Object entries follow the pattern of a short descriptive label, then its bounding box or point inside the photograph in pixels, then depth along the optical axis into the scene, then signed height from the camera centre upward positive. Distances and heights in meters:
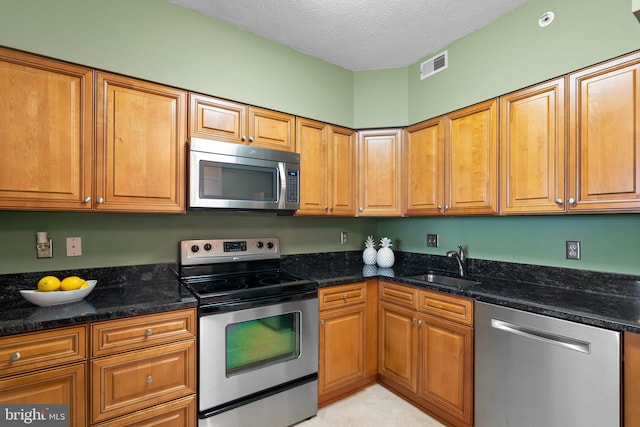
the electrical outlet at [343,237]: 3.13 -0.23
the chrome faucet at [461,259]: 2.52 -0.36
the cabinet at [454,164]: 2.16 +0.38
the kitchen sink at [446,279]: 2.41 -0.52
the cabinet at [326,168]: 2.54 +0.39
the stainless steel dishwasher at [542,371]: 1.38 -0.77
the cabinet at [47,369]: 1.31 -0.67
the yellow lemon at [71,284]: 1.58 -0.35
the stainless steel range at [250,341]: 1.77 -0.78
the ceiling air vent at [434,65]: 2.53 +1.23
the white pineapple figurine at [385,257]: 2.93 -0.40
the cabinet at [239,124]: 2.07 +0.64
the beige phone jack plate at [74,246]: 1.91 -0.19
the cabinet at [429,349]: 1.95 -0.92
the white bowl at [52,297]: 1.51 -0.40
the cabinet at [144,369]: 1.49 -0.78
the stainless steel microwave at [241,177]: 1.99 +0.26
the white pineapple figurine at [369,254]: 3.03 -0.38
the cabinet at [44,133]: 1.54 +0.41
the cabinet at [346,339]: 2.27 -0.94
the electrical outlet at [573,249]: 1.96 -0.22
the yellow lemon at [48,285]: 1.55 -0.35
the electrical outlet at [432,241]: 2.84 -0.24
